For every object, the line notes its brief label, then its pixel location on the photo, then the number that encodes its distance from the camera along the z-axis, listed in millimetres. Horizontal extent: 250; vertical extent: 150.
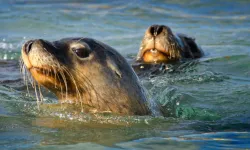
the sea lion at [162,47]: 15891
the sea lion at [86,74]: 9570
